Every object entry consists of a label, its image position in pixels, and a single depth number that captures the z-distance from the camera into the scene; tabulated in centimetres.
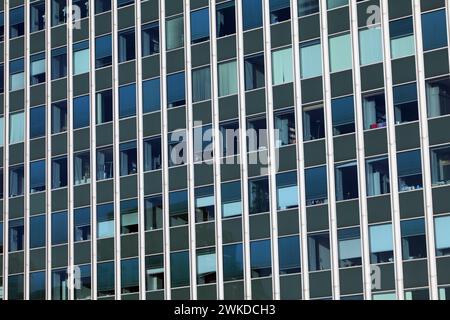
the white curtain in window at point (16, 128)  6886
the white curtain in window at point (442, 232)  4850
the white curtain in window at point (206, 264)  5712
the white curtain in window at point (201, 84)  5975
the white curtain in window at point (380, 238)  5053
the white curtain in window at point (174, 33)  6166
